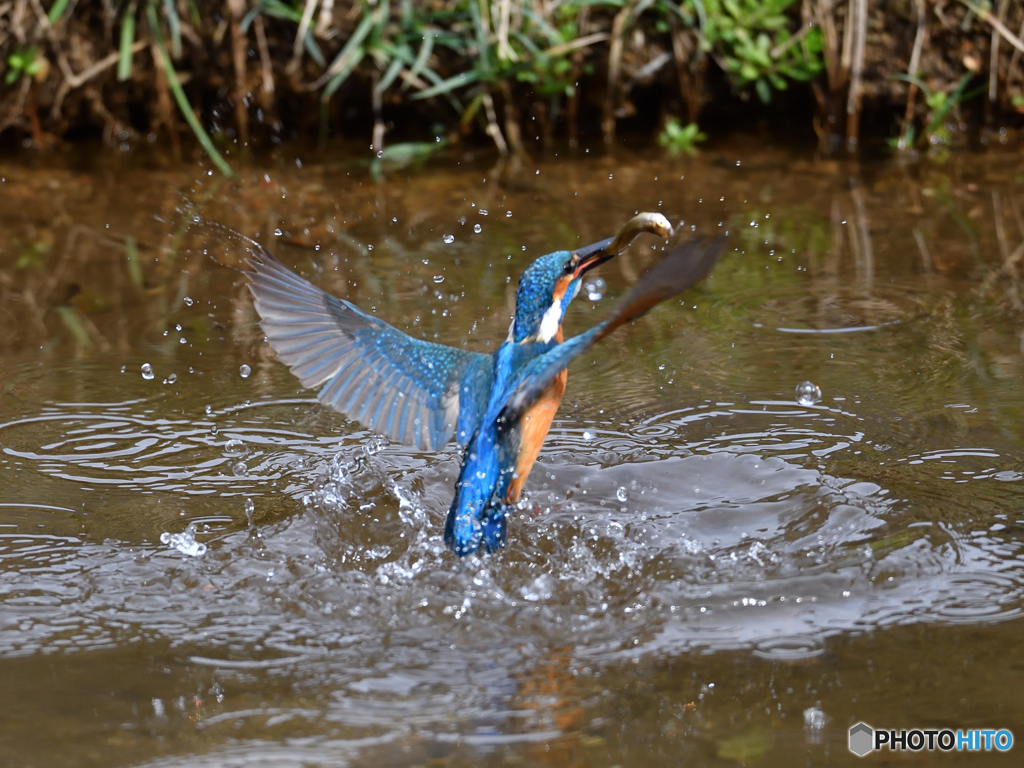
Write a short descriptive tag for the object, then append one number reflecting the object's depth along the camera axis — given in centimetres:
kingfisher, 624
